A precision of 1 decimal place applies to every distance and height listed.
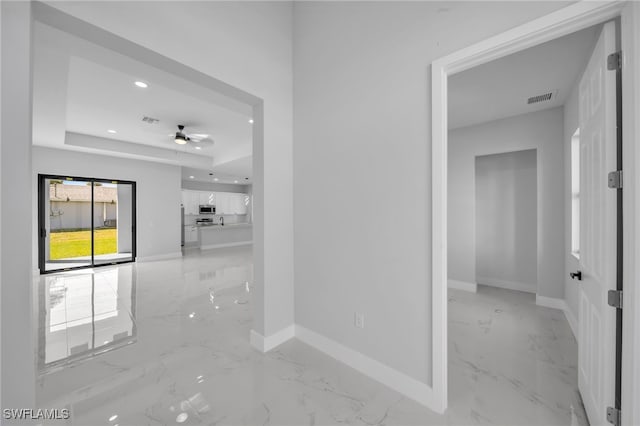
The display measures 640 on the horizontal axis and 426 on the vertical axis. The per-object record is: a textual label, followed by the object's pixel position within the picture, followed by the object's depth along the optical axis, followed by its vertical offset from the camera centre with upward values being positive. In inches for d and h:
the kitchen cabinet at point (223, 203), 445.7 +18.7
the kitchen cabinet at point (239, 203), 469.7 +19.3
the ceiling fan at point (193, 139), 189.1 +62.3
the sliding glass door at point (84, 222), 228.4 -8.6
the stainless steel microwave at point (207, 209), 416.8 +7.1
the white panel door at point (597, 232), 49.9 -4.4
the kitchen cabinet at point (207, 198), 422.3 +26.0
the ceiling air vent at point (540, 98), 121.0 +57.4
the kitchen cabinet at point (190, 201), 401.4 +19.8
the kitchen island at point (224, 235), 361.0 -34.3
